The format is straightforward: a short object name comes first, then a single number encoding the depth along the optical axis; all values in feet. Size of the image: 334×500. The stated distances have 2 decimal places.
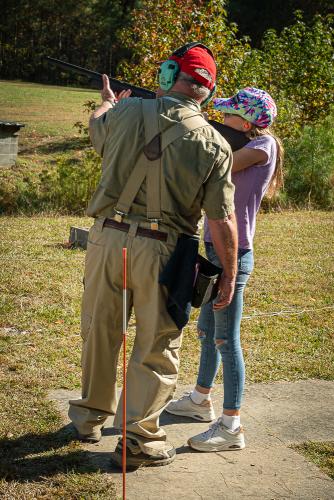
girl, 25.24
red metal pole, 21.66
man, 22.44
